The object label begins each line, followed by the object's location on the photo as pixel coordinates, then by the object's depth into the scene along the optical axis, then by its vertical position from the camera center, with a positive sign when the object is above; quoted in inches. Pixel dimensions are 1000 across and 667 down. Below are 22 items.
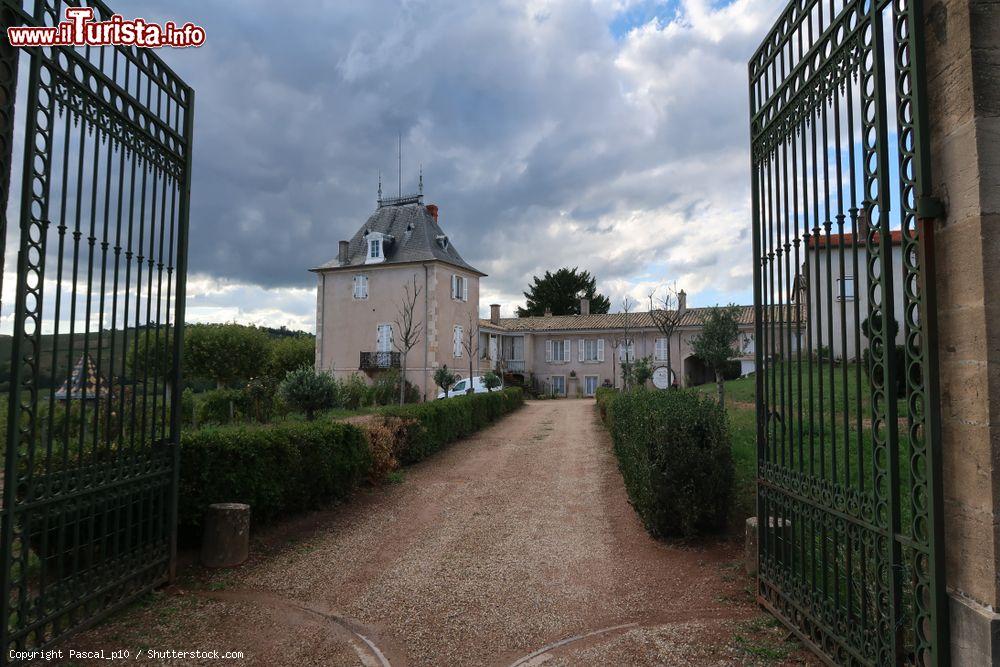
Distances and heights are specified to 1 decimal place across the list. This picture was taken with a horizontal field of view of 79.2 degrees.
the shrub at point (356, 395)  821.9 -50.6
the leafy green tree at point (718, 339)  540.4 +19.4
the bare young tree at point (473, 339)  1150.3 +39.4
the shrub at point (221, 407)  567.2 -48.7
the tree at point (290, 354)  1249.4 +7.7
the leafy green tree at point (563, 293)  2016.5 +221.5
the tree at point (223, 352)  1054.4 +9.3
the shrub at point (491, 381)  1022.0 -37.8
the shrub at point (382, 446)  344.2 -51.6
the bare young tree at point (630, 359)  855.1 +0.9
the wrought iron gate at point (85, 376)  131.2 -4.8
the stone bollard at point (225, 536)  208.7 -62.0
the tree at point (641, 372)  872.2 -18.4
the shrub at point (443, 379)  899.4 -30.5
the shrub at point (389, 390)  859.4 -46.7
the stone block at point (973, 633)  91.7 -42.6
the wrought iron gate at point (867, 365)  103.7 -0.9
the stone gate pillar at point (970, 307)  93.7 +8.7
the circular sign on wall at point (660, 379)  855.7 -27.7
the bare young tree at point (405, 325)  1027.9 +56.4
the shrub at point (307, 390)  450.6 -24.4
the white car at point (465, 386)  1039.6 -48.1
